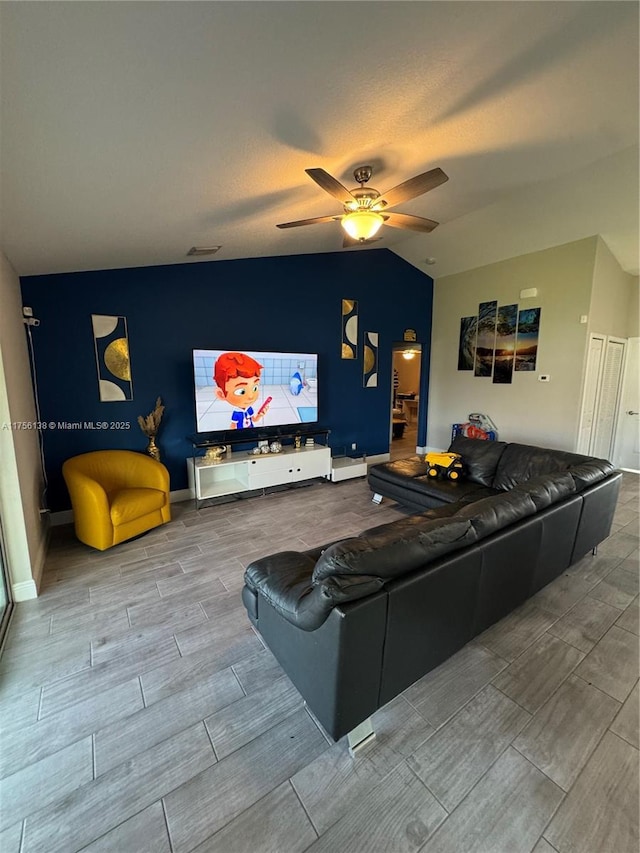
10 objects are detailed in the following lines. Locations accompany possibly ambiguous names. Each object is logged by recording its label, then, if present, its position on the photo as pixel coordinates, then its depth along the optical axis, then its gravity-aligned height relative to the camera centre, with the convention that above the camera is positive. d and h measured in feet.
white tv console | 13.00 -3.85
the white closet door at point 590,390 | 15.30 -0.81
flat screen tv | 13.12 -0.58
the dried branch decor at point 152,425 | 12.44 -1.77
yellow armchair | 9.45 -3.55
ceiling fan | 6.50 +3.60
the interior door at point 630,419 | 17.50 -2.42
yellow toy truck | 11.87 -3.21
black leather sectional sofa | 4.18 -3.15
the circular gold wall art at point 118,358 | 11.98 +0.59
